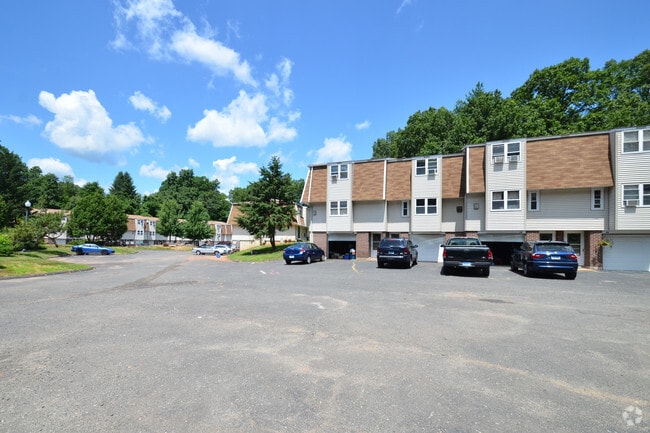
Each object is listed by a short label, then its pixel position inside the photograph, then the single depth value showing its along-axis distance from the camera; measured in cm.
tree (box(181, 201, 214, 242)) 6034
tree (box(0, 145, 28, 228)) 5541
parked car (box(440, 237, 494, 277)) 1553
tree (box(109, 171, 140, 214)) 9938
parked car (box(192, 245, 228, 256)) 4082
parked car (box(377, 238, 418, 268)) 1909
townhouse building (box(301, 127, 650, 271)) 2041
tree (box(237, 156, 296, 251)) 3144
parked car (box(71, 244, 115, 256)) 4088
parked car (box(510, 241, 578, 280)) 1493
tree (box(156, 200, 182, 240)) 6391
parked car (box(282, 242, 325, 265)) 2334
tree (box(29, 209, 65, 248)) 3139
